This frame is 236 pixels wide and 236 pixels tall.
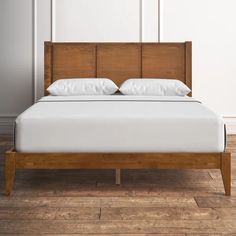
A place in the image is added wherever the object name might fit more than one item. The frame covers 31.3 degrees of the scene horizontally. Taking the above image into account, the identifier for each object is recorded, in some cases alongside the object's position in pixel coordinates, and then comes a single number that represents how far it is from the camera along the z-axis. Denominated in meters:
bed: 2.22
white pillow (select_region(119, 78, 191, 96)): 3.41
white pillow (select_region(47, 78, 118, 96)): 3.47
